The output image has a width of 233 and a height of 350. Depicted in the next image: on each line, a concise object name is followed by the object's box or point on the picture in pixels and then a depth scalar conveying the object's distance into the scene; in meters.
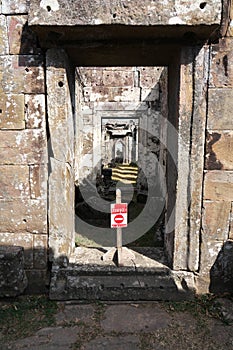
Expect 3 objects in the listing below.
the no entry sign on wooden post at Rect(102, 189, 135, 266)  3.30
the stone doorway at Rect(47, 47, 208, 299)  2.77
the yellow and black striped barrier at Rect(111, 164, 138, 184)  12.17
